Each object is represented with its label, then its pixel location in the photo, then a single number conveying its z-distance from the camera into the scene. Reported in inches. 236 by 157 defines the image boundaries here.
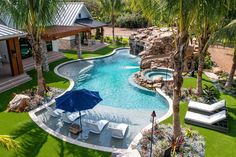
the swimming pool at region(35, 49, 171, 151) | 398.4
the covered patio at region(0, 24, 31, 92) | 573.3
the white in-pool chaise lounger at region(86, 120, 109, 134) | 404.1
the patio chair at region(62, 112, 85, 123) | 437.2
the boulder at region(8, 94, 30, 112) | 471.1
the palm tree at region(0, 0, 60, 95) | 451.1
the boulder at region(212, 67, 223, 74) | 711.6
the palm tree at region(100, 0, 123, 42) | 1128.7
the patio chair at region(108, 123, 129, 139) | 388.2
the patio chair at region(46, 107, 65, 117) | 461.3
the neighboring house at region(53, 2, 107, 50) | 1035.7
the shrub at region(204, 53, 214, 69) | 756.6
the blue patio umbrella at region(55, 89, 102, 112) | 376.8
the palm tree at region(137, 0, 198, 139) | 276.5
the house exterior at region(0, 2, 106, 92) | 600.8
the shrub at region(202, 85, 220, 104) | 524.4
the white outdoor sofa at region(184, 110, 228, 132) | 407.4
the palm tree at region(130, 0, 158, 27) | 307.0
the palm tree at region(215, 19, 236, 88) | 447.2
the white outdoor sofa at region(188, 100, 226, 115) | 444.1
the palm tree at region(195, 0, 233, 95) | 267.8
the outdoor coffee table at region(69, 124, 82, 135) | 403.7
